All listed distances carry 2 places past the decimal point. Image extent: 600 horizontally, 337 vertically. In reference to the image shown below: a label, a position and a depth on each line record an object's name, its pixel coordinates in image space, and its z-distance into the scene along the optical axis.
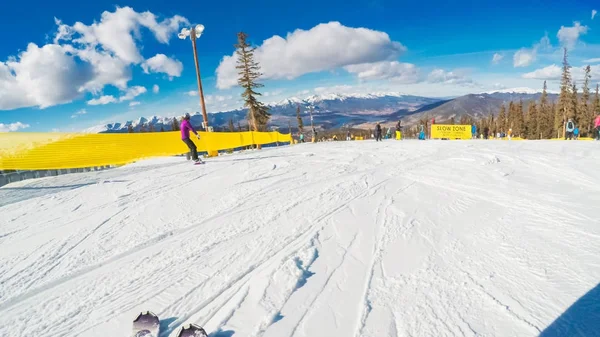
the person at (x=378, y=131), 26.02
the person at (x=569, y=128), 20.78
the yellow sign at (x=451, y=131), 29.72
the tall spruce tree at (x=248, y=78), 36.91
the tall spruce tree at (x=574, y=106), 55.69
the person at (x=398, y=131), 28.24
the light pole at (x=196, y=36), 14.34
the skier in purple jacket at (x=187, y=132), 10.46
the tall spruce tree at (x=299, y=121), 65.93
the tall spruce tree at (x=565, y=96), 53.72
